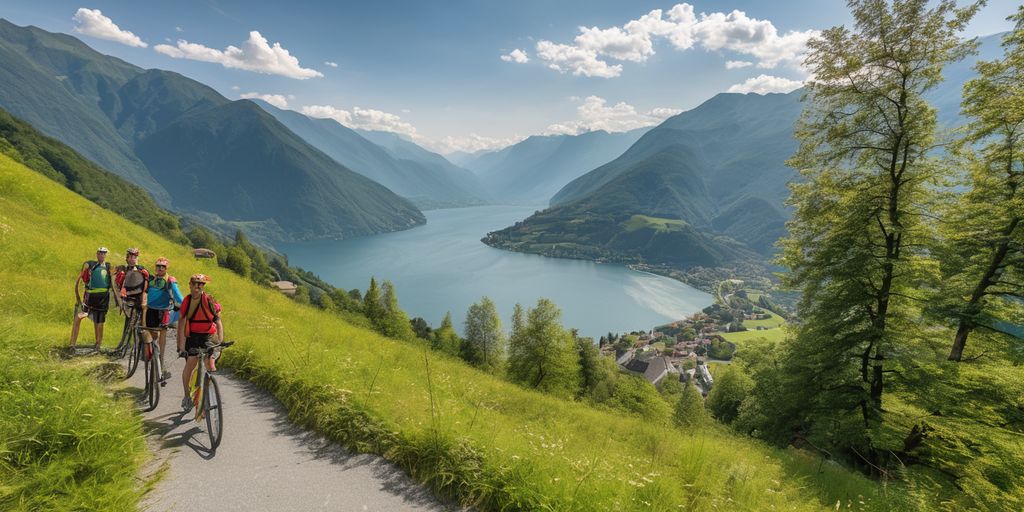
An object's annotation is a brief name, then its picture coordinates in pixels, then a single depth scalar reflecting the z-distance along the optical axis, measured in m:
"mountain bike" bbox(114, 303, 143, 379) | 7.95
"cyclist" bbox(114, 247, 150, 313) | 8.13
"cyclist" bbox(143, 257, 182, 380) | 7.59
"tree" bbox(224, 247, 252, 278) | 50.75
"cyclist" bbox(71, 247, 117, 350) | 8.91
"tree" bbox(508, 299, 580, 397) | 30.22
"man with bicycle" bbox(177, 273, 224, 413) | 6.45
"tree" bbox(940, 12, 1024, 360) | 9.95
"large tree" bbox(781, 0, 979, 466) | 10.38
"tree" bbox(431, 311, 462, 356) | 43.48
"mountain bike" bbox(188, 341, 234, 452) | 5.96
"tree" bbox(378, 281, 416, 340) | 43.07
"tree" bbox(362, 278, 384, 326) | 47.32
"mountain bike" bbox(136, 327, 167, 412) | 6.82
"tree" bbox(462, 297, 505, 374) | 41.19
